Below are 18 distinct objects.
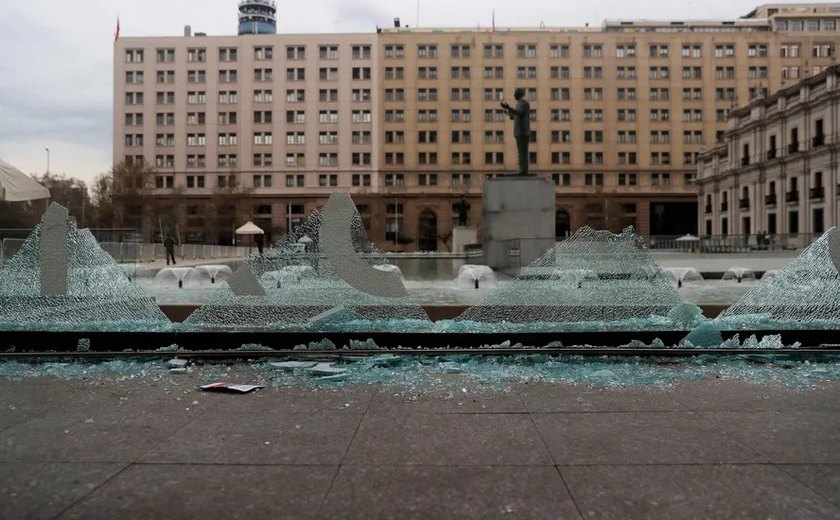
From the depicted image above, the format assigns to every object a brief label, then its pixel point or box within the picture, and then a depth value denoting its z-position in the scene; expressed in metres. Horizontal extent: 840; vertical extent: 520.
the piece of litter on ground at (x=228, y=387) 4.89
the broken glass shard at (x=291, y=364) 5.84
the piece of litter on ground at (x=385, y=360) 6.05
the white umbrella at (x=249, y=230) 40.92
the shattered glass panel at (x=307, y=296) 7.56
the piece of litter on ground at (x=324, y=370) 5.59
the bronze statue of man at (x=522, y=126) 21.97
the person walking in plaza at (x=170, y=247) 33.32
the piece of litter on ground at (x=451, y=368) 5.70
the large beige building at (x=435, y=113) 83.19
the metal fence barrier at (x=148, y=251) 19.78
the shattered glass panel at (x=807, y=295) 7.67
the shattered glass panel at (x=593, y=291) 7.77
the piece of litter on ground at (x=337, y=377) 5.36
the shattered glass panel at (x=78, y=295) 7.72
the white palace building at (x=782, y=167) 52.56
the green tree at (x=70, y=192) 79.34
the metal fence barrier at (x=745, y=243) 41.84
